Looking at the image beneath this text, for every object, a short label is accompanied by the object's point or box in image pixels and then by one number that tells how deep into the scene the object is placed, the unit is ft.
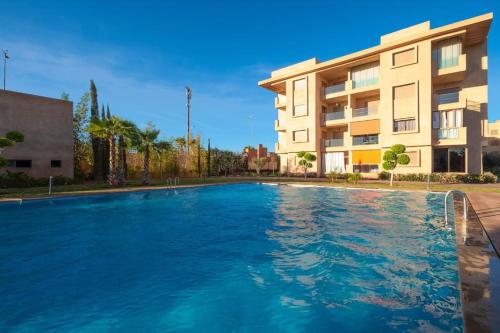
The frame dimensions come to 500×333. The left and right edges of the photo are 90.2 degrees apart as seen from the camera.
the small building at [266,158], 138.18
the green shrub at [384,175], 79.30
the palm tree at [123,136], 65.20
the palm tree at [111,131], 62.69
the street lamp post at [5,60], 89.14
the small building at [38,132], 64.08
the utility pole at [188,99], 129.29
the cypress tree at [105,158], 82.69
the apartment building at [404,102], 70.90
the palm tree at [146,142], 70.64
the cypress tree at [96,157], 81.30
